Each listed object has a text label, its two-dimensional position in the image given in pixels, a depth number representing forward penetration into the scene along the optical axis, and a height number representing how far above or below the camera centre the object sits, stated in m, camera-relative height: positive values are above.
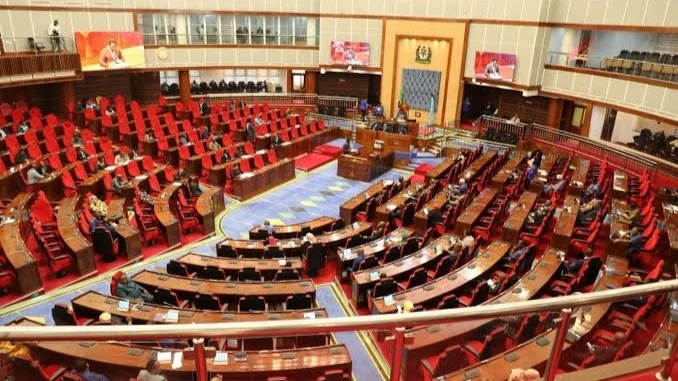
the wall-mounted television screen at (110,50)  19.48 -0.36
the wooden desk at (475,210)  11.80 -3.81
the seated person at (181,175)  14.07 -3.63
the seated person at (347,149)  17.44 -3.39
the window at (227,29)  23.66 +0.71
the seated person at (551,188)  14.25 -3.67
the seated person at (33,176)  12.29 -3.30
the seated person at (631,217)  11.71 -3.65
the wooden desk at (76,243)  9.61 -3.83
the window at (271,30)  24.53 +0.77
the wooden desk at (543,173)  14.59 -3.51
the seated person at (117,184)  12.71 -3.55
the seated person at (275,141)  17.89 -3.29
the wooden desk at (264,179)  14.60 -3.98
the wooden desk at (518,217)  11.43 -3.78
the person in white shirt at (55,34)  18.67 +0.16
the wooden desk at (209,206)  12.09 -3.94
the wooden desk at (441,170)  15.31 -3.63
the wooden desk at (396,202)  12.47 -3.82
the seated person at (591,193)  13.53 -3.58
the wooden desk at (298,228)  11.28 -4.04
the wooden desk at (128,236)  10.51 -3.96
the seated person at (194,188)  13.61 -3.80
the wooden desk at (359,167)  16.88 -3.88
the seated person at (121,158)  14.16 -3.25
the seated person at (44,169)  12.67 -3.25
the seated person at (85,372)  3.59 -2.39
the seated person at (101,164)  13.76 -3.32
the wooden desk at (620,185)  13.91 -3.51
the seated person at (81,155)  14.35 -3.22
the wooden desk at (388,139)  19.59 -3.46
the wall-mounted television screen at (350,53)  23.84 -0.20
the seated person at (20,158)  13.30 -3.10
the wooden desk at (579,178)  14.23 -3.52
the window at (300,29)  24.92 +0.86
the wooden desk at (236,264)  9.28 -4.00
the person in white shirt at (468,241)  10.41 -3.83
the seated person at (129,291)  7.88 -3.81
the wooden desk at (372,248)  9.98 -3.97
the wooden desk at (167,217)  11.30 -3.89
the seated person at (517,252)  9.75 -3.82
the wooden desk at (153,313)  7.20 -3.82
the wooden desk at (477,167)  15.12 -3.53
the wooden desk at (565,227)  10.96 -3.73
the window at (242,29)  23.95 +0.73
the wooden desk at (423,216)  12.09 -3.86
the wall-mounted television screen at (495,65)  20.28 -0.48
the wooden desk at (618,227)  10.70 -3.71
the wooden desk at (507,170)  14.58 -3.53
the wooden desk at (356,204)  12.96 -3.95
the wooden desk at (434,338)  2.20 -1.42
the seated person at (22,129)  15.20 -2.69
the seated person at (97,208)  11.09 -3.63
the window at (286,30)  24.76 +0.79
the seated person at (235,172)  14.71 -3.65
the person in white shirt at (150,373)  3.04 -2.03
